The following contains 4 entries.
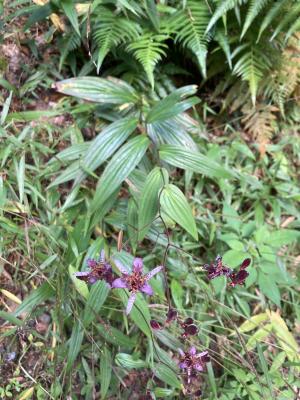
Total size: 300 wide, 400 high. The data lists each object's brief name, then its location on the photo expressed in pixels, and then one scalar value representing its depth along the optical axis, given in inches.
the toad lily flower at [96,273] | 12.0
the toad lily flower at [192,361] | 12.6
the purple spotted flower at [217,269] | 12.5
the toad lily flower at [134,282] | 11.7
